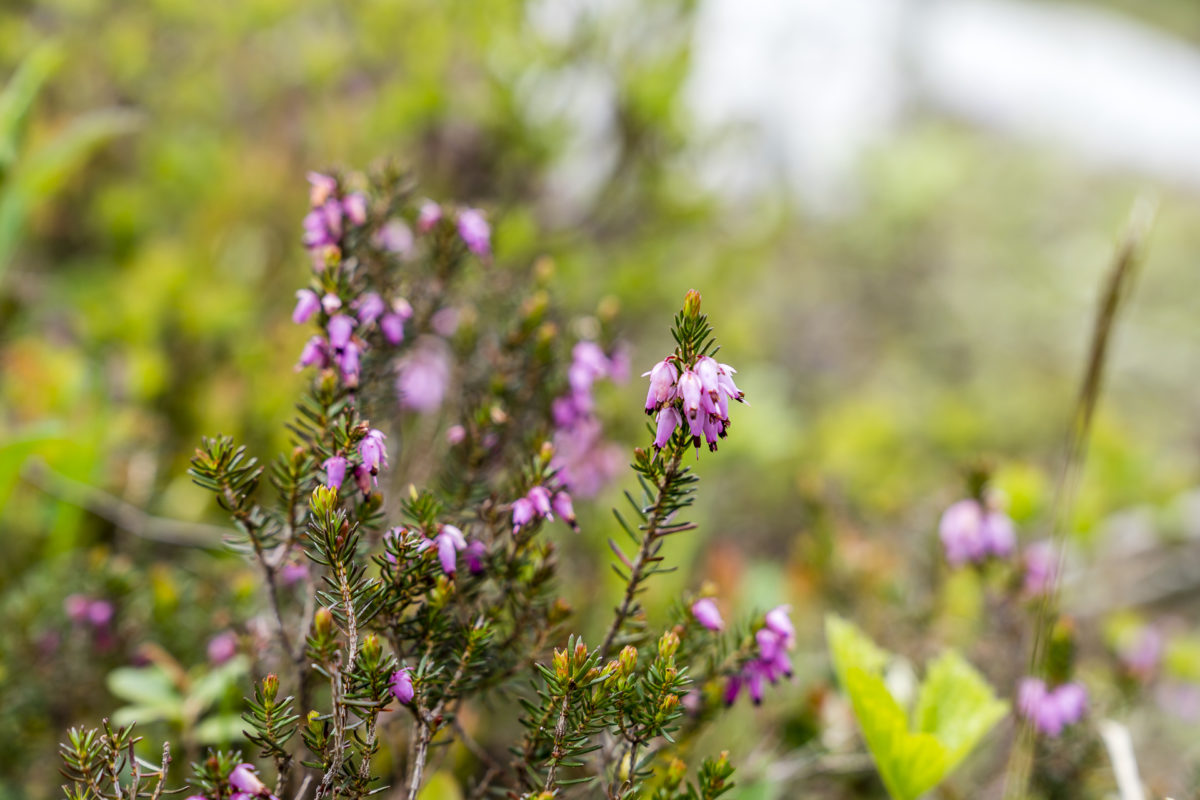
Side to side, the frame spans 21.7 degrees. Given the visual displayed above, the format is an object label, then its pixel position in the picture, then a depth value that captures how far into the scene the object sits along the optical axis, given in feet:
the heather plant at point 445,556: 1.22
